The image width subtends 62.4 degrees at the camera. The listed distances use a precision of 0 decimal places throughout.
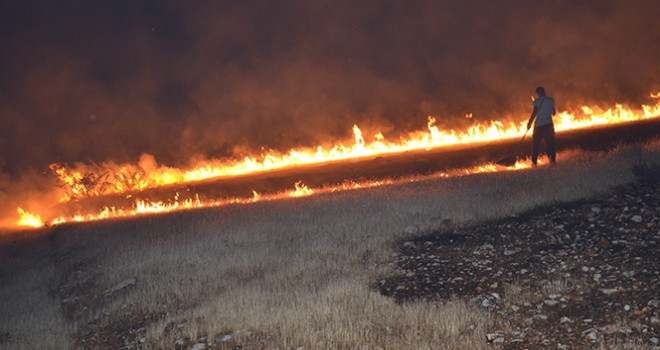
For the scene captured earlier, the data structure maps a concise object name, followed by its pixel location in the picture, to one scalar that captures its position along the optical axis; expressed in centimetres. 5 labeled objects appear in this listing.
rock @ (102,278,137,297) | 993
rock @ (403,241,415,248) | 984
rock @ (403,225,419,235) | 1058
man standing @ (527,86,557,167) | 1400
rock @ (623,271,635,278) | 689
